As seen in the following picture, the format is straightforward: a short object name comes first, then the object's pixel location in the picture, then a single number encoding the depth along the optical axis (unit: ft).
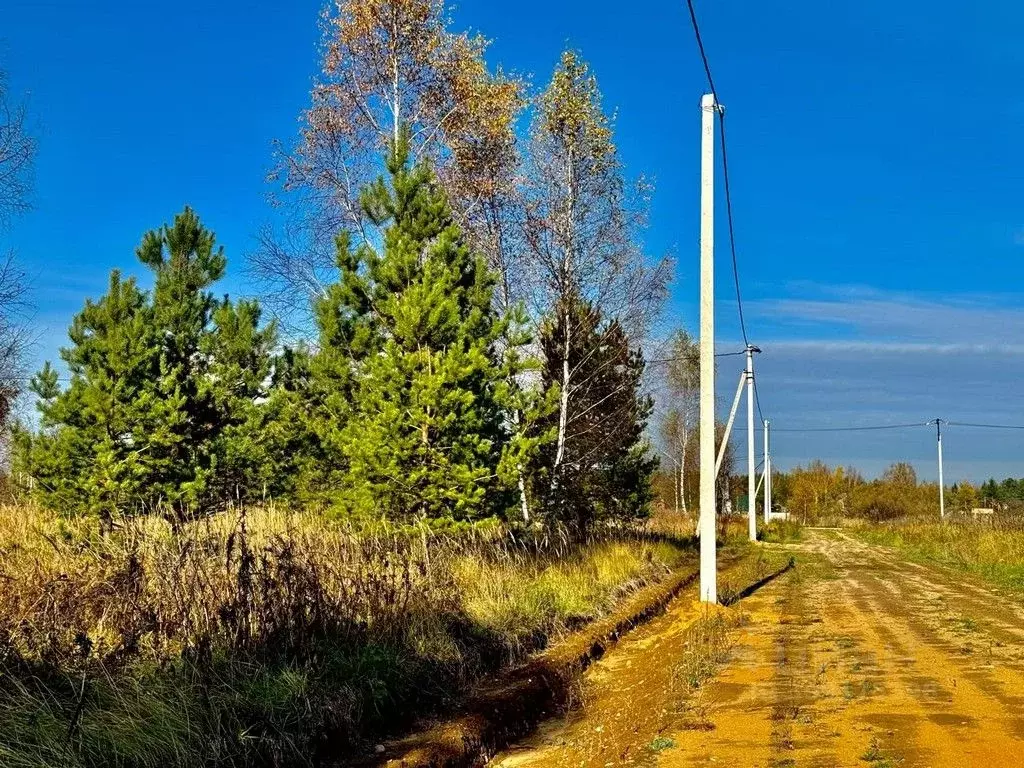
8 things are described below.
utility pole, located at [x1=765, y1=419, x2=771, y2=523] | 181.78
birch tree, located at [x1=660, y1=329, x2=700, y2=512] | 157.89
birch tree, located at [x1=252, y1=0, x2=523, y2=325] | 66.54
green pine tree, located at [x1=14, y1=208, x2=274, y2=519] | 65.48
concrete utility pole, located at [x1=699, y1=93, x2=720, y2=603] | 42.47
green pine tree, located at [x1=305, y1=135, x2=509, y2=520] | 44.21
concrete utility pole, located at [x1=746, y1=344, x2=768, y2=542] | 120.26
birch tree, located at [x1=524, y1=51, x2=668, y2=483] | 68.59
